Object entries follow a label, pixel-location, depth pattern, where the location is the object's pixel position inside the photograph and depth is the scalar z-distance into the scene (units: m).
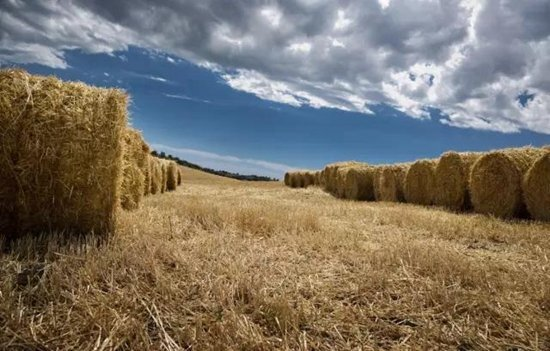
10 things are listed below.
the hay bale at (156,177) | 17.78
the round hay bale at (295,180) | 37.89
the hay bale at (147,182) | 14.82
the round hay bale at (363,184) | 19.48
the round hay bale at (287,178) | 40.19
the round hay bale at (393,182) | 15.80
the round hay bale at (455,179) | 12.01
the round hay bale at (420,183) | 13.41
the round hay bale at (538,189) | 8.90
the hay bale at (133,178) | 7.80
